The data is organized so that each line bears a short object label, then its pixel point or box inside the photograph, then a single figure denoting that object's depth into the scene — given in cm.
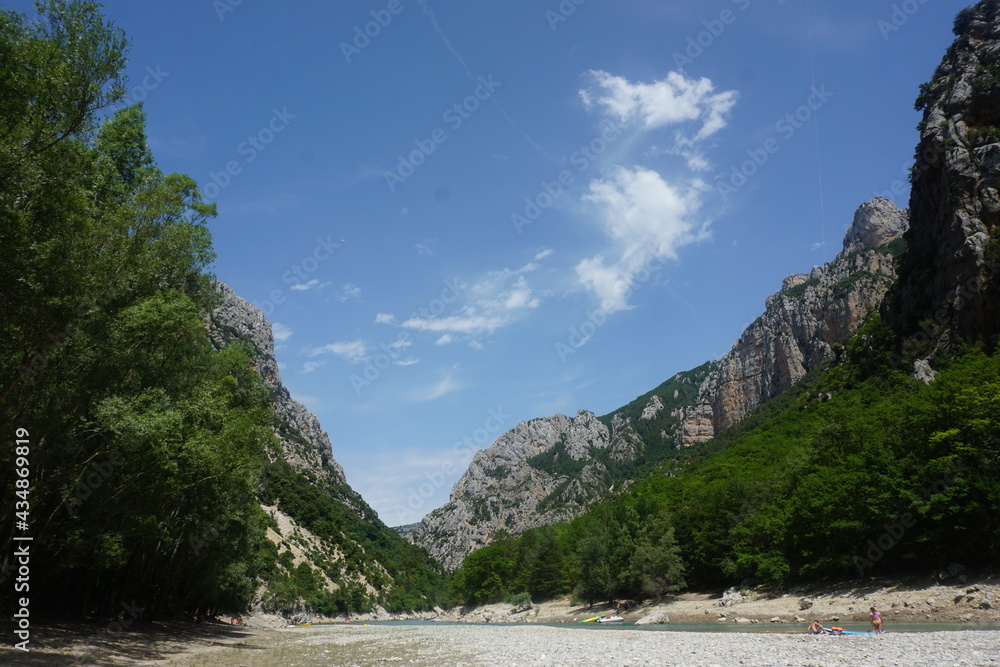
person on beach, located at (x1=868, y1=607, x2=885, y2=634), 2442
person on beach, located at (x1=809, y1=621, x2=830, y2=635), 2553
